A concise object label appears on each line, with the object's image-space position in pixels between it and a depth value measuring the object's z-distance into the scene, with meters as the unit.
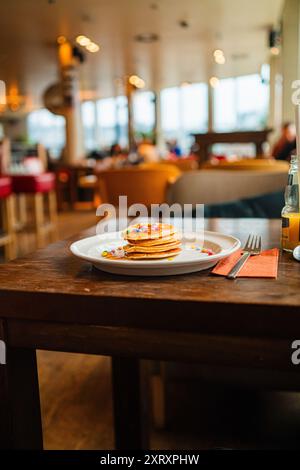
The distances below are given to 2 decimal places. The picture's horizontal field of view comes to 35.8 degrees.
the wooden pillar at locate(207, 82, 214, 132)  14.39
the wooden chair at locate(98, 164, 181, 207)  4.20
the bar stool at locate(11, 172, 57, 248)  4.59
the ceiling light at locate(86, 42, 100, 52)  8.01
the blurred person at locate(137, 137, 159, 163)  9.29
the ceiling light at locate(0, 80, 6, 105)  14.01
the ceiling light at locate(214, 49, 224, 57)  10.45
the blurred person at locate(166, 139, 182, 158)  12.86
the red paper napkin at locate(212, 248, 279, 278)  0.82
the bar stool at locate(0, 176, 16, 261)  4.24
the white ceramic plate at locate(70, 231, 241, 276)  0.80
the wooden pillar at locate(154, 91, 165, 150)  16.11
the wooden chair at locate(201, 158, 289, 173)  3.21
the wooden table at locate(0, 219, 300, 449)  0.68
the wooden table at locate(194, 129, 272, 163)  5.92
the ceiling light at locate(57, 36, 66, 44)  8.83
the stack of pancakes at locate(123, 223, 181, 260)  0.84
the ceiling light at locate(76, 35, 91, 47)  7.77
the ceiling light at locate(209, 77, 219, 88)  13.83
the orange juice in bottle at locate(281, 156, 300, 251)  0.98
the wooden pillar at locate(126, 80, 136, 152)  13.24
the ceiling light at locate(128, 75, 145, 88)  12.68
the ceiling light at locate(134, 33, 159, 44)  9.05
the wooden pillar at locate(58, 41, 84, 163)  8.52
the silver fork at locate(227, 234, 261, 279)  0.82
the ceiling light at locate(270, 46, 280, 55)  8.41
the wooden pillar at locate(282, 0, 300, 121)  5.14
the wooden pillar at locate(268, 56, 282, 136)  10.90
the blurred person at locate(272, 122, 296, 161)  6.35
